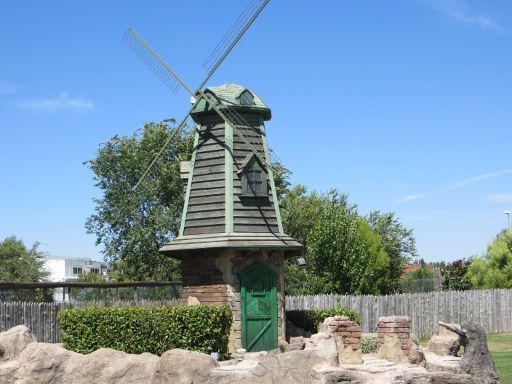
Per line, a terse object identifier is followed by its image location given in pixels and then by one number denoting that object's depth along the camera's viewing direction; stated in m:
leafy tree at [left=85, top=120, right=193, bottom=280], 33.81
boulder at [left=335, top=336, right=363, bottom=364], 14.09
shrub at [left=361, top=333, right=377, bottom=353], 20.98
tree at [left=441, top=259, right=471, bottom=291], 42.00
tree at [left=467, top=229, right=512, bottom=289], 41.25
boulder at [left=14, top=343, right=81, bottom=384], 12.20
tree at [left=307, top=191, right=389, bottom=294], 33.44
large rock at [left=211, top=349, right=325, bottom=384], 11.71
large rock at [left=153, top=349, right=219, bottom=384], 11.75
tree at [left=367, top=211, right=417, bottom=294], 48.22
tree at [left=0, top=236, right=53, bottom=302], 58.38
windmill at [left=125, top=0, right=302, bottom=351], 20.34
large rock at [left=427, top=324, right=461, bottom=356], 16.34
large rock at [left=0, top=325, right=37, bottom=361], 13.12
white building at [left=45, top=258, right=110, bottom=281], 91.73
